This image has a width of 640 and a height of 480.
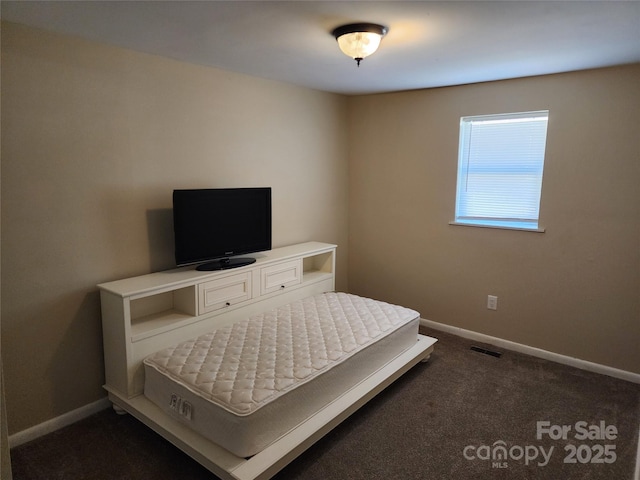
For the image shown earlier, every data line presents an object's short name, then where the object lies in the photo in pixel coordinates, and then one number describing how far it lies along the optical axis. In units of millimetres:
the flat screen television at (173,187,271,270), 2770
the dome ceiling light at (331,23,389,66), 2101
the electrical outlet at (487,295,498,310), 3648
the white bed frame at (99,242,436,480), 2002
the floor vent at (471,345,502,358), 3465
